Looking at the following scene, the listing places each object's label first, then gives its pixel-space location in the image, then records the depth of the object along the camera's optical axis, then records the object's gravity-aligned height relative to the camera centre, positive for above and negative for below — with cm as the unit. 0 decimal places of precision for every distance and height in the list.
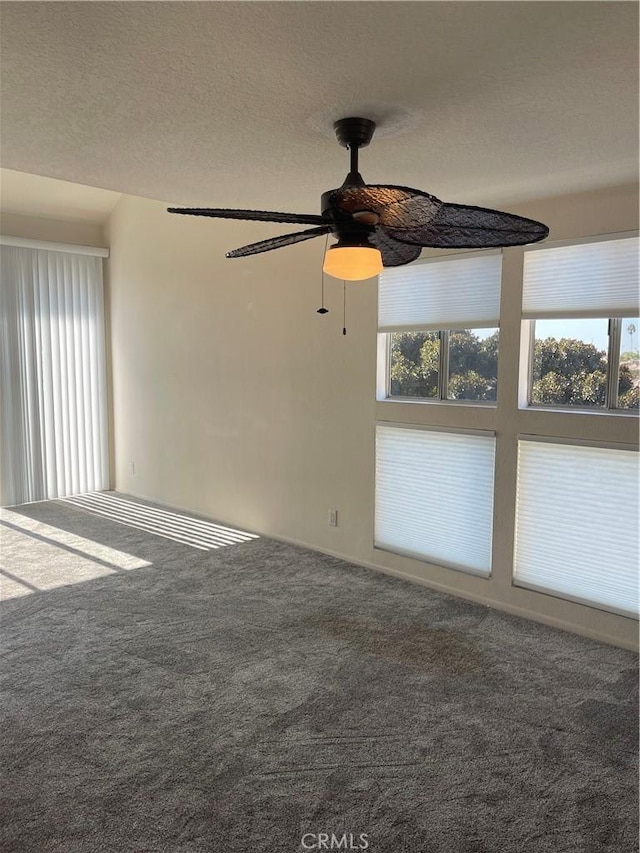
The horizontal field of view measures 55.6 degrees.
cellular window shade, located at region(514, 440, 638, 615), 315 -83
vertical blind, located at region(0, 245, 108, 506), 588 -7
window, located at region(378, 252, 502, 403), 366 +26
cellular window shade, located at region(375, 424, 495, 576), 374 -81
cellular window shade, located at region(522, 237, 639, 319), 306 +48
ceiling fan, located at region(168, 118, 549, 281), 179 +48
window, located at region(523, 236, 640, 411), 310 +25
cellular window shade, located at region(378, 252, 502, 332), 362 +48
